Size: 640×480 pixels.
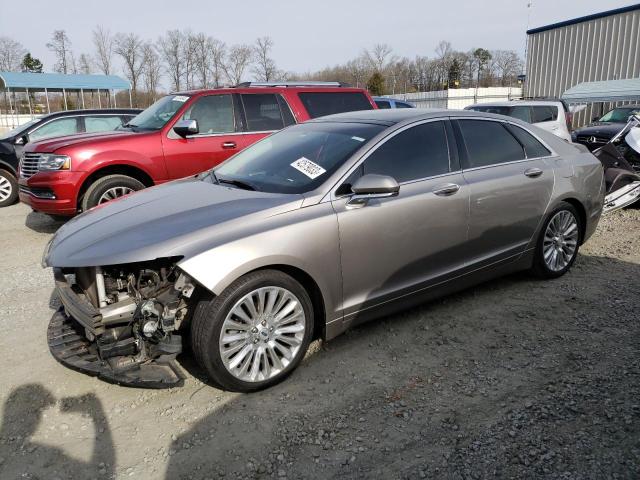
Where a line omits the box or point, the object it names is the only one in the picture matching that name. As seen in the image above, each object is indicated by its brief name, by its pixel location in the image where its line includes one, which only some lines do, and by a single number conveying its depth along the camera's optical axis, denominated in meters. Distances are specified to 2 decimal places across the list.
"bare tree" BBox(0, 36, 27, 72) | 48.91
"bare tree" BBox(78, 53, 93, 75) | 47.00
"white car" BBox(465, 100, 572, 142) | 11.74
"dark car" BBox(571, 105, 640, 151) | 10.27
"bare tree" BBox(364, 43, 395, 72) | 59.06
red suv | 6.39
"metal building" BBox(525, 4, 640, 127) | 22.61
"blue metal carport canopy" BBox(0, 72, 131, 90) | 30.89
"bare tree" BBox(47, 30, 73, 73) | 46.75
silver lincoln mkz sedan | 2.93
